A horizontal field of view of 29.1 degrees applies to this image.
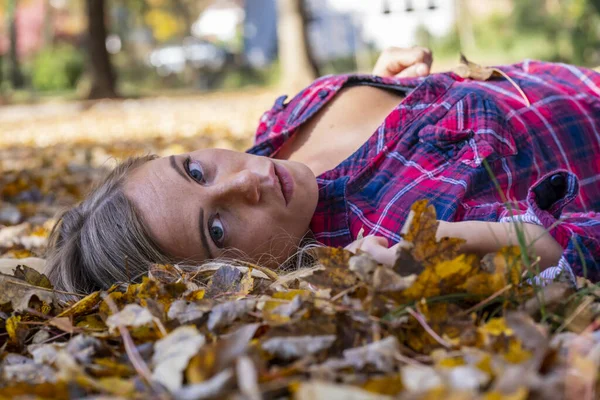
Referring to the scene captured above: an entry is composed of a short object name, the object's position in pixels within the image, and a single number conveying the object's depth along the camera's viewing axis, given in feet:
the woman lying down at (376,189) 3.15
